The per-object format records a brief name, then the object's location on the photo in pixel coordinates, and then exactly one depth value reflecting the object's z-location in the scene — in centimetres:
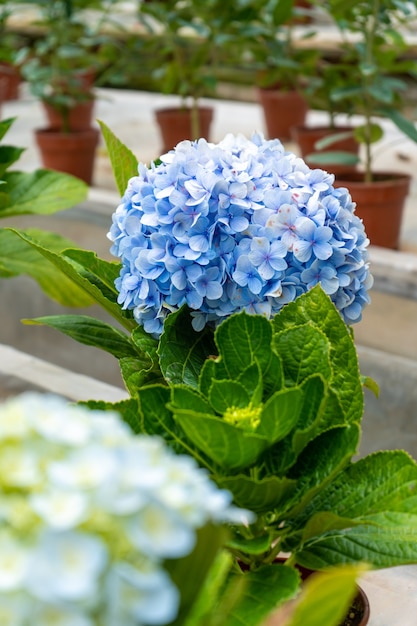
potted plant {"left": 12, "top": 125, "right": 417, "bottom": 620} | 74
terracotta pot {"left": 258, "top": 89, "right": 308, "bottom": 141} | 355
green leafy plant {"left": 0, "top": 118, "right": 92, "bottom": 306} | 151
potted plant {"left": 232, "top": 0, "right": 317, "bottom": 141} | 286
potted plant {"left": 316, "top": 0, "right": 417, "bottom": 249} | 228
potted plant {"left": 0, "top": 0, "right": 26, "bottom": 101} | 430
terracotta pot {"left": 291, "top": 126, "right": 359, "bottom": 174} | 294
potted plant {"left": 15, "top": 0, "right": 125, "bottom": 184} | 304
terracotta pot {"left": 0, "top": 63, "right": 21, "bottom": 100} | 472
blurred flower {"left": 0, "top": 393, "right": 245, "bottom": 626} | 43
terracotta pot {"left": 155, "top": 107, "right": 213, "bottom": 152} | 324
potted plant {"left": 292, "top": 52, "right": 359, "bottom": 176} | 279
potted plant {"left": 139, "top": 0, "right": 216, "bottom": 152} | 293
